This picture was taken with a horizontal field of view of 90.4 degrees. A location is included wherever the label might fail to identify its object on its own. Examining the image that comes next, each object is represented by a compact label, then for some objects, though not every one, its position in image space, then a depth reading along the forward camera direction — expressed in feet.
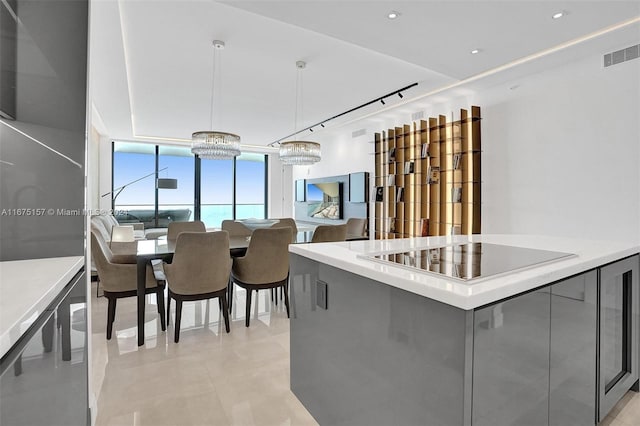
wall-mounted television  23.57
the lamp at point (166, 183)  22.02
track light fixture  14.58
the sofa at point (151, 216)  25.82
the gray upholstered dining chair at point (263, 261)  9.80
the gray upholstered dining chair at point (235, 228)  14.40
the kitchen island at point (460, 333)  3.15
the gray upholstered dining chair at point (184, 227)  13.09
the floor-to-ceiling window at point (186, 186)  26.37
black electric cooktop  3.75
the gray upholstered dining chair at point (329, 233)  11.21
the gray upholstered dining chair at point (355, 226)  15.54
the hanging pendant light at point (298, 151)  14.90
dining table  8.64
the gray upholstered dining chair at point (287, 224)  14.07
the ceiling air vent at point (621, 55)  10.39
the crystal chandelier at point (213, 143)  12.92
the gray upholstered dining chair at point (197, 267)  8.59
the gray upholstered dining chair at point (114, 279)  8.57
